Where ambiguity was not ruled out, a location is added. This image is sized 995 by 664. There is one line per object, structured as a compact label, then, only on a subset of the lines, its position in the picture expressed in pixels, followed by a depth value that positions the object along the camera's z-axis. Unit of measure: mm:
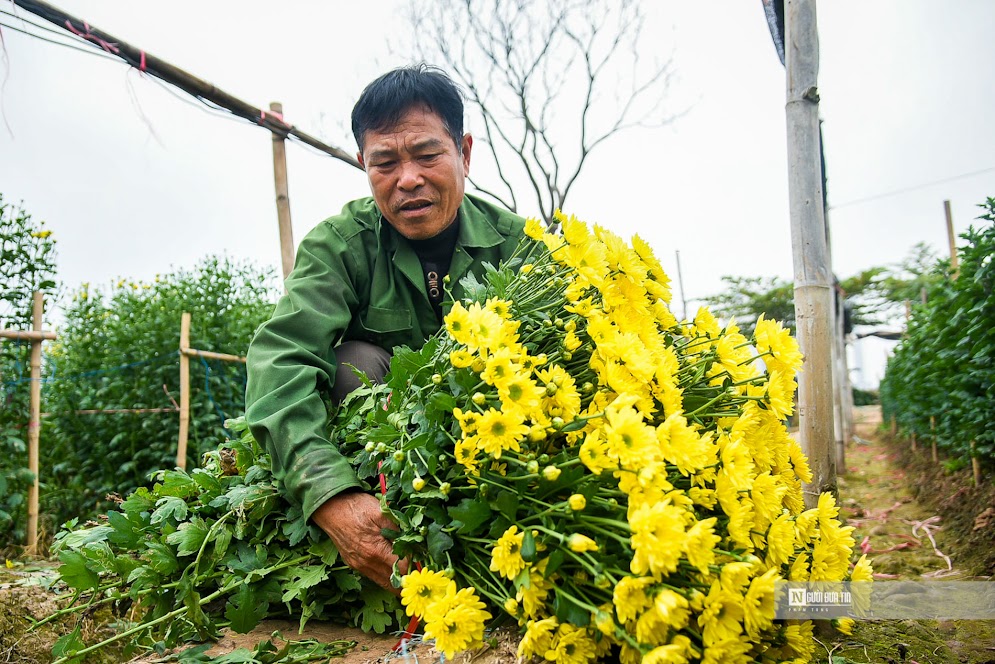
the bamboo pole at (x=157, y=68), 3508
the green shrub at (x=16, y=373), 3699
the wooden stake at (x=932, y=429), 6148
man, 1654
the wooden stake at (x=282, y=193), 4805
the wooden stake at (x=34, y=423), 3699
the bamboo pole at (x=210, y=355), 4723
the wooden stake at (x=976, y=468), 4410
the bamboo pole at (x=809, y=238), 2277
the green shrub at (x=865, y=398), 33831
